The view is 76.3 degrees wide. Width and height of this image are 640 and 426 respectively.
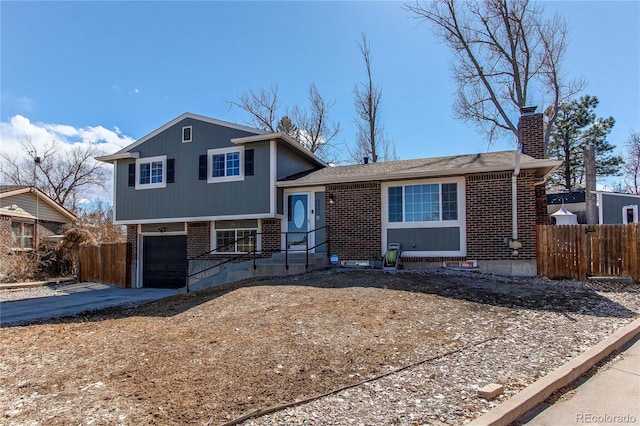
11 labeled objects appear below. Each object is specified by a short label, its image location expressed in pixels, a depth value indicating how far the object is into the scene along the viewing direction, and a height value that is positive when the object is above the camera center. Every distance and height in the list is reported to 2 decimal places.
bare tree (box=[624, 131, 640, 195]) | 34.53 +4.98
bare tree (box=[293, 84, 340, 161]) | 28.44 +6.99
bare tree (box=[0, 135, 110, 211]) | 31.36 +3.98
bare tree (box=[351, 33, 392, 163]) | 25.86 +7.41
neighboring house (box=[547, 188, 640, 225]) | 19.92 +0.85
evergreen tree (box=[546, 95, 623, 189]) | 26.03 +5.63
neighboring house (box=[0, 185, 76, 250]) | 18.52 +0.59
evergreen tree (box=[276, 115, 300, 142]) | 27.94 +6.83
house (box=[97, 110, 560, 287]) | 10.99 +0.79
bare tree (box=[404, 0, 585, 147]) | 22.23 +9.59
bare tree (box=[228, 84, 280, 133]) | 27.61 +8.47
